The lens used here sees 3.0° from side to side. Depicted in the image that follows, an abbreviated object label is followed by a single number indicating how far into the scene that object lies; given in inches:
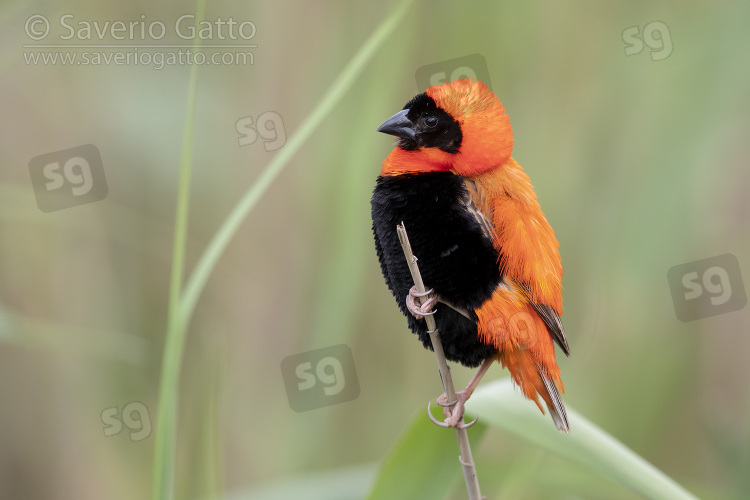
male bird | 152.4
